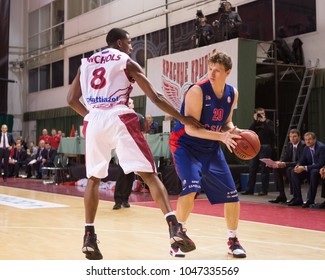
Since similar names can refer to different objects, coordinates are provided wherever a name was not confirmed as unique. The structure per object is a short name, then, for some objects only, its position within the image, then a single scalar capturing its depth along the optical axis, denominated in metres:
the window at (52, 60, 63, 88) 25.20
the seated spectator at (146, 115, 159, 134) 12.30
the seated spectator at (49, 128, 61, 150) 17.82
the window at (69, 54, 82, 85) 23.98
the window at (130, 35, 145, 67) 19.95
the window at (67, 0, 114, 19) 22.73
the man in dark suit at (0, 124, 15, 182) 15.59
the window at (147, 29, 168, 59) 18.64
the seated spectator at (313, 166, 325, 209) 7.82
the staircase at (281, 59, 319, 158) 13.73
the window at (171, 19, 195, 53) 17.11
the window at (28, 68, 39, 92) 27.30
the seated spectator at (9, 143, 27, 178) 18.92
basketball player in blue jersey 4.09
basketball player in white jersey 3.86
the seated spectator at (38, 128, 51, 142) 17.98
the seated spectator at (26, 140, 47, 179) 17.41
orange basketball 3.94
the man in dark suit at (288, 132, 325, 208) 8.09
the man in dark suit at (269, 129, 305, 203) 8.78
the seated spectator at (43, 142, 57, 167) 16.83
